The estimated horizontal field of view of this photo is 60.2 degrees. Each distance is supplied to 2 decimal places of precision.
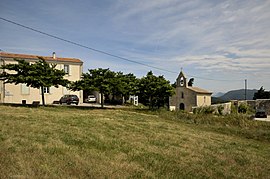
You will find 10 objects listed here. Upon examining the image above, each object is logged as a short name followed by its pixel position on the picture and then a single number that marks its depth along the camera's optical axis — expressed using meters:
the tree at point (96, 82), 24.47
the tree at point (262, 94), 60.16
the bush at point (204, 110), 30.33
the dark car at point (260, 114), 37.43
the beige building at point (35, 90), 34.47
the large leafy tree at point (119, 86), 25.38
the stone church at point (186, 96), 41.69
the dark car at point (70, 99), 33.66
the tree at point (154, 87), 27.89
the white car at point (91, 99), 41.28
